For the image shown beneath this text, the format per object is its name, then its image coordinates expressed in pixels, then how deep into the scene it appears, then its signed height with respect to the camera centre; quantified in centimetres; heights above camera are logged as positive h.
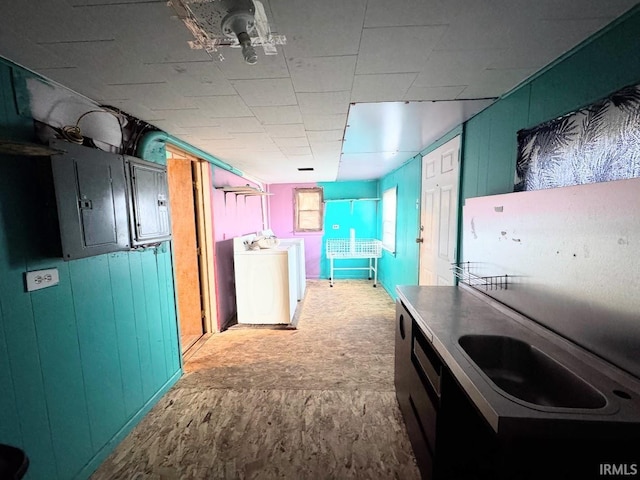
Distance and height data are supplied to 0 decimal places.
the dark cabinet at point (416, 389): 115 -94
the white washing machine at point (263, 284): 322 -86
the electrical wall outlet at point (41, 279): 116 -28
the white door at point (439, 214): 224 +2
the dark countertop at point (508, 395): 67 -55
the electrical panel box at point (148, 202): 164 +12
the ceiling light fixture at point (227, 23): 83 +71
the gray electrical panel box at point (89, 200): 120 +10
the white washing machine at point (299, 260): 396 -71
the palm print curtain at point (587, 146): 91 +29
